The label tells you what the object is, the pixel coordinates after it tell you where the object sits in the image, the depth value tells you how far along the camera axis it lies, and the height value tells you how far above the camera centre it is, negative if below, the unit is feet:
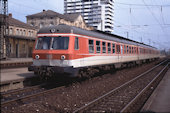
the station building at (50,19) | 199.52 +40.47
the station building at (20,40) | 119.03 +11.19
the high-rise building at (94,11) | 403.54 +96.94
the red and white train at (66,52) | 32.87 +1.08
